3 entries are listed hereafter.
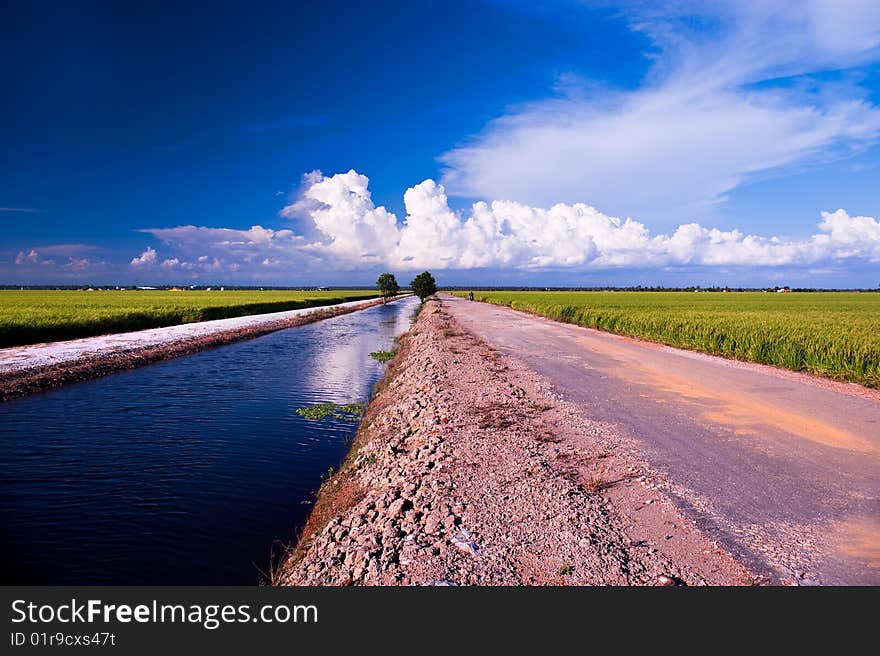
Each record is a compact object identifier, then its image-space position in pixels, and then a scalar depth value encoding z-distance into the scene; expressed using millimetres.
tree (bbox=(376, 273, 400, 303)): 122875
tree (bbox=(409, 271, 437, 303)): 97000
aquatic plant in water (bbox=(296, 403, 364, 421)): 13383
